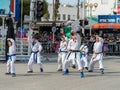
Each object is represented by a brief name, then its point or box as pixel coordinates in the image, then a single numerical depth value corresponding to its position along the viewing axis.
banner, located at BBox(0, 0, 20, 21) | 30.17
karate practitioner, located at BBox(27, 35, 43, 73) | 19.32
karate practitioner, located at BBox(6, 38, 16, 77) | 17.63
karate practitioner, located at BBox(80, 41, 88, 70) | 20.78
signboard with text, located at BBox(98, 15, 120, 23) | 50.03
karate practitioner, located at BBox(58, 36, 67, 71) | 19.57
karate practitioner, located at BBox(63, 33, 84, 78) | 17.72
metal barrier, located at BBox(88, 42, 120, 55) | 37.91
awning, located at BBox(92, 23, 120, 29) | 51.69
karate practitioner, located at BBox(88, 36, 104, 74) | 19.14
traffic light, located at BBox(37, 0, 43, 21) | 29.31
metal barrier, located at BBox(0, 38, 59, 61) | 27.12
